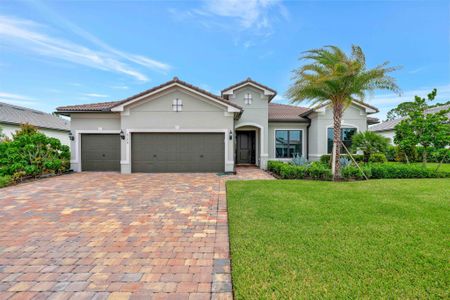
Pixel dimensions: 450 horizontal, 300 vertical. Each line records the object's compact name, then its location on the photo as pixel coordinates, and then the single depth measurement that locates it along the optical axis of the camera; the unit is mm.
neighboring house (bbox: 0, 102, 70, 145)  18578
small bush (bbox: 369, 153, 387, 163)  13891
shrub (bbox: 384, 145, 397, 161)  18069
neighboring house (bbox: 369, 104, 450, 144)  26508
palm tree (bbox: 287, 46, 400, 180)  9070
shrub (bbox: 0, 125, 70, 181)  9438
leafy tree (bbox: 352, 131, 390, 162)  11445
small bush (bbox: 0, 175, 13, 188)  8394
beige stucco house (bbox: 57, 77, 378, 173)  11789
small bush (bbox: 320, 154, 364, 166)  13375
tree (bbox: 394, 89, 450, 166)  10648
